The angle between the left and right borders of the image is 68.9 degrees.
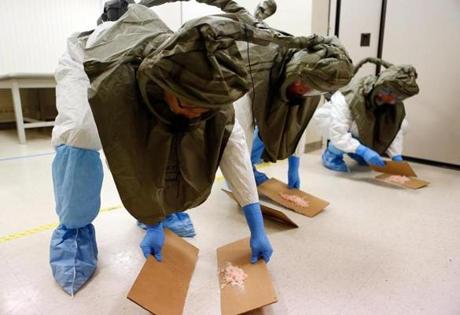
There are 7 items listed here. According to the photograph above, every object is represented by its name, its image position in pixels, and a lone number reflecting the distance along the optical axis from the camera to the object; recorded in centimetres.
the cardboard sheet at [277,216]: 141
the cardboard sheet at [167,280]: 80
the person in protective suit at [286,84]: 119
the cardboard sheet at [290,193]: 156
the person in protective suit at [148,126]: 63
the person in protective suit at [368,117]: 195
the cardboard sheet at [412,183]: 191
